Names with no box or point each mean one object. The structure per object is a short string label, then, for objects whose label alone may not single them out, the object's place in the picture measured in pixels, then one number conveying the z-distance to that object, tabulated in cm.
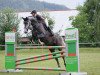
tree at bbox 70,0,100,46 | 5921
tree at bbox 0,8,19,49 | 5538
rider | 1344
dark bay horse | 1359
